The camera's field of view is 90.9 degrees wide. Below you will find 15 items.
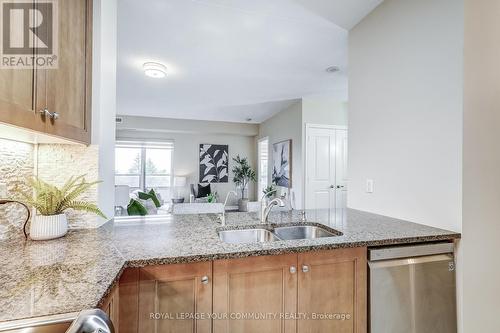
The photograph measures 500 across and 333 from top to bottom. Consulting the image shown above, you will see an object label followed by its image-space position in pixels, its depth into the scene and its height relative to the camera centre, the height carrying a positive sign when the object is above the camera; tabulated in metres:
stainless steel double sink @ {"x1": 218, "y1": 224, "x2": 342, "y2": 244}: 1.62 -0.46
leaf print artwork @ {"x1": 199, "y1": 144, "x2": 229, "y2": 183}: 7.12 +0.10
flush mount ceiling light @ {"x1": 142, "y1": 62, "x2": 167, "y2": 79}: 3.09 +1.25
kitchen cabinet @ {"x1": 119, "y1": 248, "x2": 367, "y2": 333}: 1.06 -0.61
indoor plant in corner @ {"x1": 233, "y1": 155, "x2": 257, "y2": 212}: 7.03 -0.27
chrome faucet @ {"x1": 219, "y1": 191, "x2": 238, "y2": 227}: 1.66 -0.37
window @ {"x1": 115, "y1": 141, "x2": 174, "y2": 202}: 6.66 +0.03
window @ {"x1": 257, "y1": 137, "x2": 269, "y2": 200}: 6.79 +0.12
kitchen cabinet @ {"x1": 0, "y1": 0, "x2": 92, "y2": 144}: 0.83 +0.31
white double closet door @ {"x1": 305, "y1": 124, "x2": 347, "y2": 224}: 4.44 +0.00
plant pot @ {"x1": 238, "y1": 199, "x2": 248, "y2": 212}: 6.48 -1.02
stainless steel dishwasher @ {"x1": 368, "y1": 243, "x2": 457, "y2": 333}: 1.34 -0.69
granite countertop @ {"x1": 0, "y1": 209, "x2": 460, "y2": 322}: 0.74 -0.39
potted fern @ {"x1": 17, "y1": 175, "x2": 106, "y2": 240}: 1.24 -0.21
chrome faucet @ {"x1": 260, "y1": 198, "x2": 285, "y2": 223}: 1.73 -0.31
